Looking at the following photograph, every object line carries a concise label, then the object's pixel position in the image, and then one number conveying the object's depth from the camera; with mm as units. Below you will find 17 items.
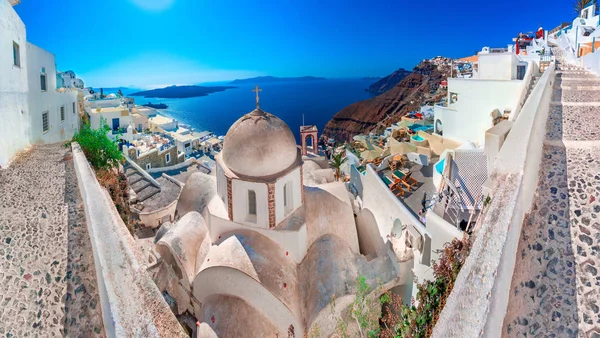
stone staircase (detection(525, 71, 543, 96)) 12641
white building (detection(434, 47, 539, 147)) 14055
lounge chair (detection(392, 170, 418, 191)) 11578
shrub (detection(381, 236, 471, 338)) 3738
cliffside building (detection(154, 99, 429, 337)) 6617
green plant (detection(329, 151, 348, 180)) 14461
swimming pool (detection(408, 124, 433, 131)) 22178
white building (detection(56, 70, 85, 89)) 27578
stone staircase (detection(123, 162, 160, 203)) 15828
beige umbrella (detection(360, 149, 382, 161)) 21397
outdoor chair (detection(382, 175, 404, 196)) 11078
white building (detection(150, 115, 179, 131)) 34394
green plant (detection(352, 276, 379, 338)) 5254
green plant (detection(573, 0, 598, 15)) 33944
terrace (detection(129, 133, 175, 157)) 24147
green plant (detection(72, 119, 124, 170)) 9359
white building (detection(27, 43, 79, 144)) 11038
